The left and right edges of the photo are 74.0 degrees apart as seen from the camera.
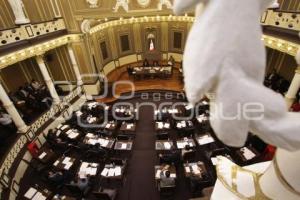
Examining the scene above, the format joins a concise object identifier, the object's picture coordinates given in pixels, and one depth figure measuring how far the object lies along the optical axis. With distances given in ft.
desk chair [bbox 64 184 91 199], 23.37
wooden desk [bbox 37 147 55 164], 27.73
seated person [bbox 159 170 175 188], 22.93
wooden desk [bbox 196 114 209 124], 32.89
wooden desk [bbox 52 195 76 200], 22.89
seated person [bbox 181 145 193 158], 26.58
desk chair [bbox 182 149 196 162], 26.56
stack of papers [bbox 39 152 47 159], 28.09
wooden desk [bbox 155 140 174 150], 28.43
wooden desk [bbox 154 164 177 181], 24.50
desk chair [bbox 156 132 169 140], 30.22
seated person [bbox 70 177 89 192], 23.43
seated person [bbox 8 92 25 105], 32.19
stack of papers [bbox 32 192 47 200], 23.13
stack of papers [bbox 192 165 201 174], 24.59
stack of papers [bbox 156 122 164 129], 32.76
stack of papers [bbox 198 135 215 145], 28.67
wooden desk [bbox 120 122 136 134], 32.68
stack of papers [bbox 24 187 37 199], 23.48
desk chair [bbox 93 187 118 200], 22.34
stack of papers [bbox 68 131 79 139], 31.02
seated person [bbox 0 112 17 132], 28.96
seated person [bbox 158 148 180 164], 26.37
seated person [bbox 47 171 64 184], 24.37
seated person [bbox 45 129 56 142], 30.25
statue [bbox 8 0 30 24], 28.76
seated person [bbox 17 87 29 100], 34.10
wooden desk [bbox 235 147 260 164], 25.25
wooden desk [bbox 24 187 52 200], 23.22
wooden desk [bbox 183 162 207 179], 24.29
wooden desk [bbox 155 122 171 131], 32.48
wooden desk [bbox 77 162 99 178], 25.55
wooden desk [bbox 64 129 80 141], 30.97
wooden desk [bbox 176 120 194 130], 31.86
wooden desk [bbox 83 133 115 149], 29.45
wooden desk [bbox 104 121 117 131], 32.85
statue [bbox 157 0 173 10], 30.07
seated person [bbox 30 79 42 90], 36.76
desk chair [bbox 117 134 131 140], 30.52
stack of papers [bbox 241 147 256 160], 25.38
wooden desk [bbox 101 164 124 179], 25.02
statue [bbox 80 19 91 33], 36.94
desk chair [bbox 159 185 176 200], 22.82
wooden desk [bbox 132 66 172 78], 50.21
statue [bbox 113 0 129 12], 30.35
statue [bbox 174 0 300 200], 2.59
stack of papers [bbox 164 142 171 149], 28.58
